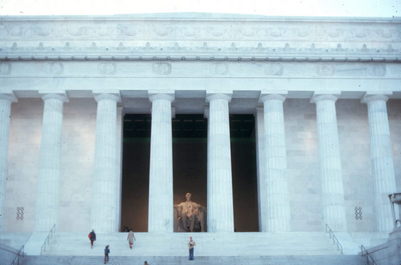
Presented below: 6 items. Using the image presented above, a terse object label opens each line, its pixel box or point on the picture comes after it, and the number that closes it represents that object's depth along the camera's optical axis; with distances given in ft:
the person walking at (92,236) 138.10
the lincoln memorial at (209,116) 158.20
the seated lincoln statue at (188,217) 174.81
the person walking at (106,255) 124.26
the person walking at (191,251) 125.80
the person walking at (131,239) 138.72
